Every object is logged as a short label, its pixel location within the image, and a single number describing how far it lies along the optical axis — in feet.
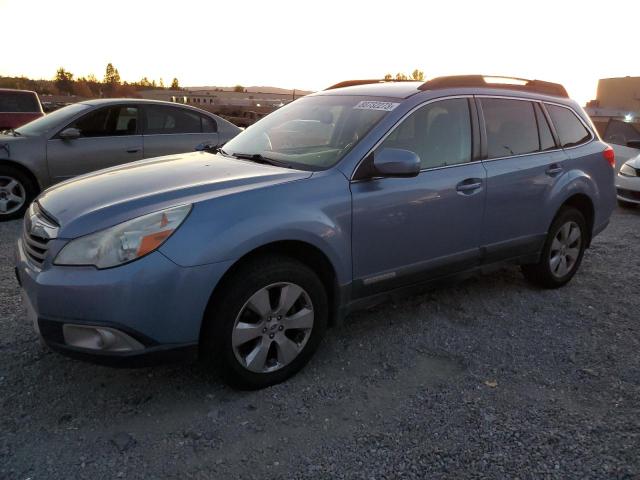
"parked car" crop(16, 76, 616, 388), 8.34
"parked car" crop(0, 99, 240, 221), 22.12
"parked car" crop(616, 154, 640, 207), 28.45
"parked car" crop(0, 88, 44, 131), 32.09
